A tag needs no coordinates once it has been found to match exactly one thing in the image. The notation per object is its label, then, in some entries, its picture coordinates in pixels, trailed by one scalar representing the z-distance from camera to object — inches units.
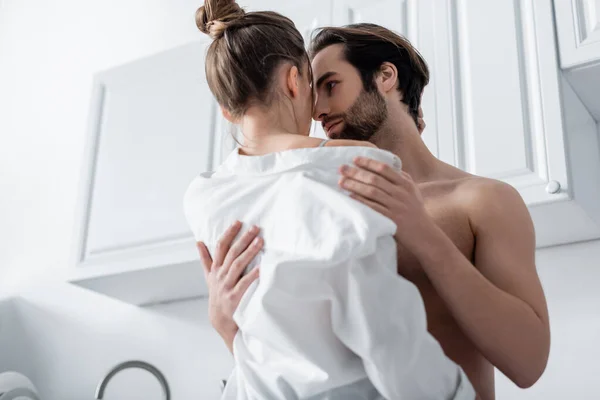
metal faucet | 96.9
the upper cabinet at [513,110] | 70.5
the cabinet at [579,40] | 71.7
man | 46.4
